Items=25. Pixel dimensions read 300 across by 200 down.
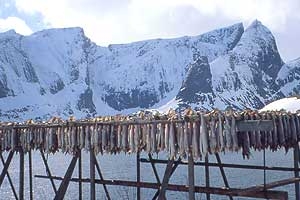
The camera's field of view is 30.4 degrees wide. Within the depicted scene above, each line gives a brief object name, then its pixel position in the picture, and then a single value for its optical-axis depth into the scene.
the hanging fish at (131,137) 10.77
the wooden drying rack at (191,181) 9.98
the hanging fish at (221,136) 9.66
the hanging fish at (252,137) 10.13
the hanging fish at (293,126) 11.18
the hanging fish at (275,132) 10.66
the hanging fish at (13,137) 13.02
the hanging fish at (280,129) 10.85
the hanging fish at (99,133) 11.41
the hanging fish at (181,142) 9.91
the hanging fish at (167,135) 10.09
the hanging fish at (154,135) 10.39
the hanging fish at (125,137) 10.96
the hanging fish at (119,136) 11.08
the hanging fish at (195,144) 9.73
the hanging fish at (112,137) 11.25
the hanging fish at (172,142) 10.00
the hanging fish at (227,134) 9.68
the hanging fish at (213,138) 9.68
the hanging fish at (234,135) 9.73
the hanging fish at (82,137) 11.63
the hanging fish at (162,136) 10.20
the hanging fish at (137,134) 10.70
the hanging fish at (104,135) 11.34
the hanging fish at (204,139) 9.66
